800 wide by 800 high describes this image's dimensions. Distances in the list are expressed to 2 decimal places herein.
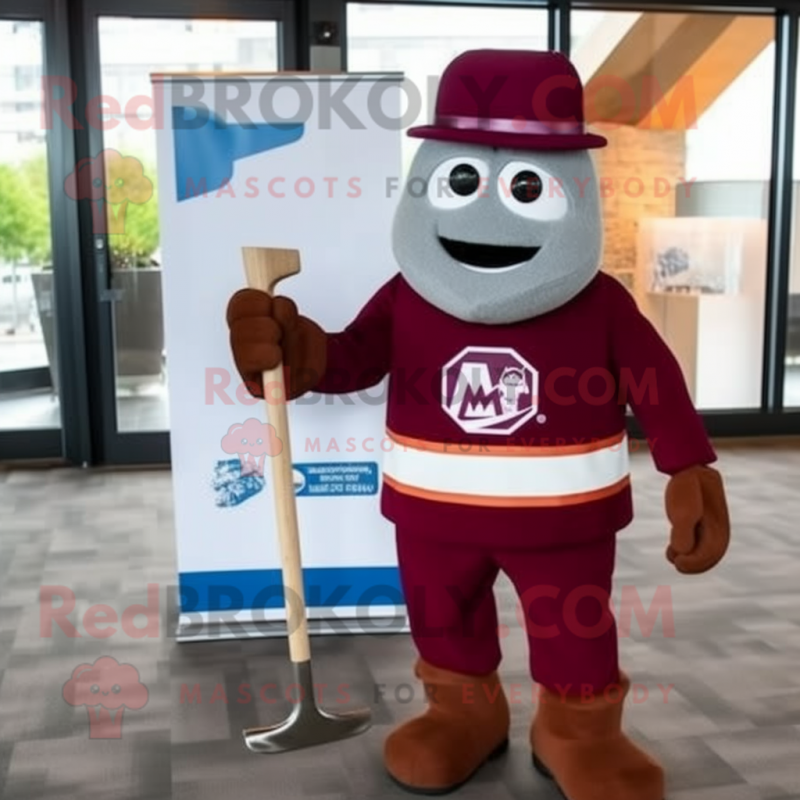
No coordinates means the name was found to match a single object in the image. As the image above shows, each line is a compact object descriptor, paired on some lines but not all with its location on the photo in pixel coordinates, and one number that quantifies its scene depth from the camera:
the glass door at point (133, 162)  5.39
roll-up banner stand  2.96
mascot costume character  2.08
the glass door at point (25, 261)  5.40
